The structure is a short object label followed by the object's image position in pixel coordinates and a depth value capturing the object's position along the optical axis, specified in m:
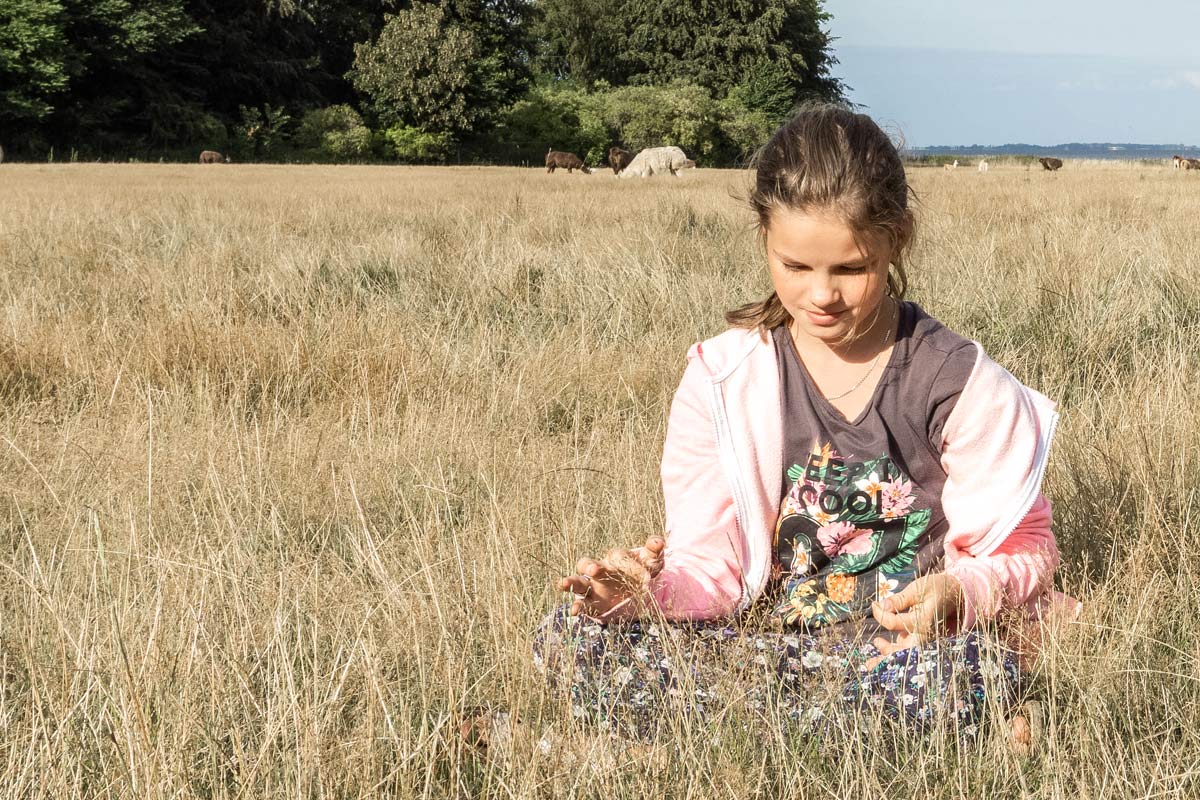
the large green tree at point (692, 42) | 45.50
